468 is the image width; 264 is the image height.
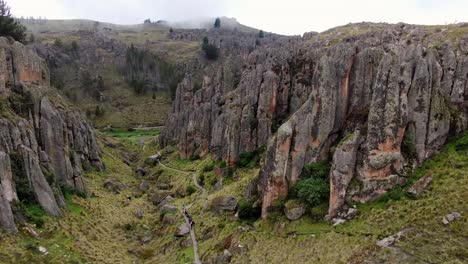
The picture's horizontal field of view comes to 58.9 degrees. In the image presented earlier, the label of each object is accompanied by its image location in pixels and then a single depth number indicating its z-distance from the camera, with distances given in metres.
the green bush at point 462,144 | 47.75
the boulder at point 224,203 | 59.98
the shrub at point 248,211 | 54.66
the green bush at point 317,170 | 50.72
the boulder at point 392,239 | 39.94
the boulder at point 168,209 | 68.25
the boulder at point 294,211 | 49.09
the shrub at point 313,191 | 48.66
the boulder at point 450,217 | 40.09
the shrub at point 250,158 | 74.23
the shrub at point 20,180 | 54.66
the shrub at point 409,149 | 48.16
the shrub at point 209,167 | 85.25
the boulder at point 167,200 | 74.44
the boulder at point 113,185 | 81.19
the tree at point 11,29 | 105.16
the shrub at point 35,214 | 53.22
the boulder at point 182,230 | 59.16
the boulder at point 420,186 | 44.78
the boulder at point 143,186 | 86.71
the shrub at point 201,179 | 81.67
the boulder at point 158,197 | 78.06
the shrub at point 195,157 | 100.04
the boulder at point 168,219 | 64.31
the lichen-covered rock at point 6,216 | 48.19
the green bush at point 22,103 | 66.56
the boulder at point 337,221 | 45.42
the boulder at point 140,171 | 100.64
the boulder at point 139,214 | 70.00
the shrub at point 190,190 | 77.81
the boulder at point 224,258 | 48.34
